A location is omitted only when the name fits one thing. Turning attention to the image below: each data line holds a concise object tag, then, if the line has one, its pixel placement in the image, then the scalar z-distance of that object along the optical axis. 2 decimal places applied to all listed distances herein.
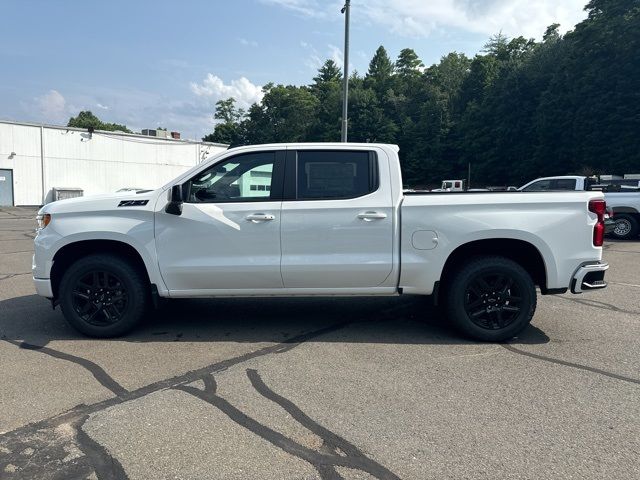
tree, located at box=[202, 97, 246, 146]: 103.59
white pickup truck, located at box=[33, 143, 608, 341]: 5.19
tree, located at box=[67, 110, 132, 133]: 103.44
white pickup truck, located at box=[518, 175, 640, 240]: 14.82
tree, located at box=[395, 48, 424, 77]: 102.06
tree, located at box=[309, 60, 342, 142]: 79.55
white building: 33.06
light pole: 18.92
